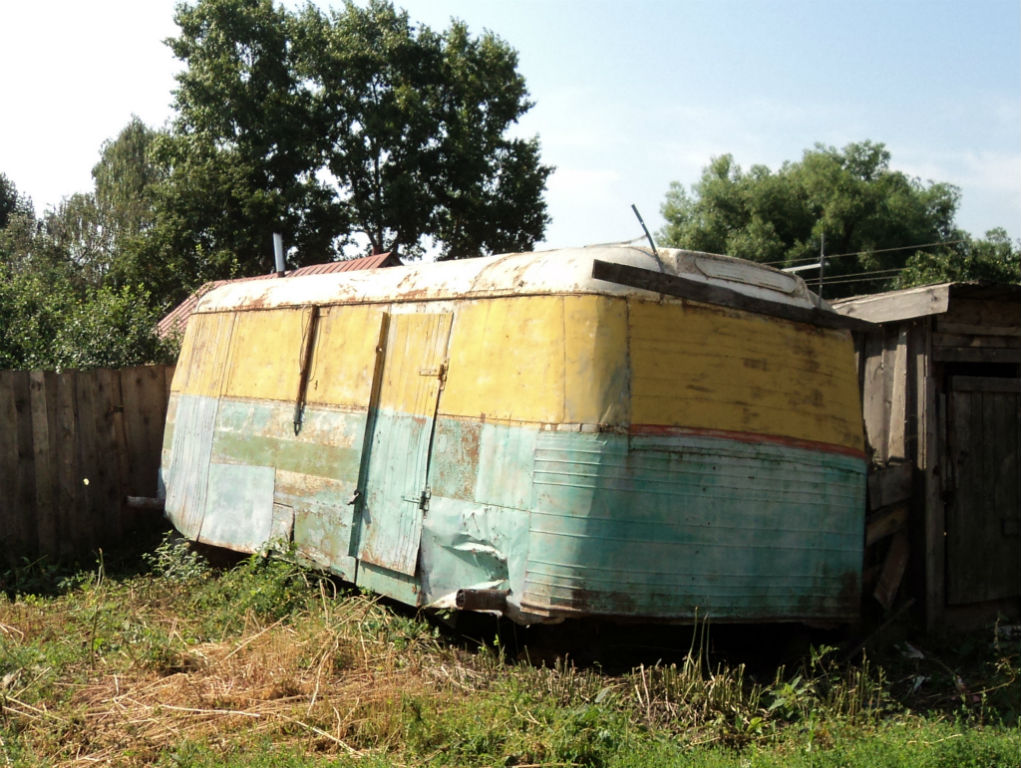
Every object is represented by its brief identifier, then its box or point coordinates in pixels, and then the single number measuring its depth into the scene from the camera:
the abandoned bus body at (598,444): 5.74
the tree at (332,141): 26.53
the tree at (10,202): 40.16
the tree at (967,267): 21.50
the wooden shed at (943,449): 7.55
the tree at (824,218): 31.17
